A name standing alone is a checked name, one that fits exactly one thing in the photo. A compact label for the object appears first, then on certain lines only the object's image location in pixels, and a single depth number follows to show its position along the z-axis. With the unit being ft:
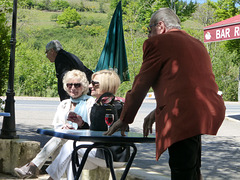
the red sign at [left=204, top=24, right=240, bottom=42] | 46.47
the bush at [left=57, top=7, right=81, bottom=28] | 323.61
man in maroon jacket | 9.88
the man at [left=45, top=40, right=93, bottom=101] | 21.94
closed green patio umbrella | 26.14
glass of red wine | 13.41
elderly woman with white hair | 15.75
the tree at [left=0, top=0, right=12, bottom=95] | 29.99
